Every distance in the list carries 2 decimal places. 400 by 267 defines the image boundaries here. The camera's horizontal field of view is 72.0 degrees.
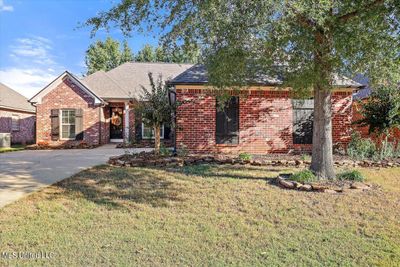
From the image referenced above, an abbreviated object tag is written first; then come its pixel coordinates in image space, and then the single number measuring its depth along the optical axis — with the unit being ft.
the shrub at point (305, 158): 29.88
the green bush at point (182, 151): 31.20
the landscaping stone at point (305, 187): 18.71
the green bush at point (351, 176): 20.67
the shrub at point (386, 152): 31.65
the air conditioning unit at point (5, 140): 55.39
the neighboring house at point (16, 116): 63.16
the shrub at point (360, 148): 31.96
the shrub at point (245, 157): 29.51
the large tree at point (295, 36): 15.30
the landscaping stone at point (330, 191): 18.20
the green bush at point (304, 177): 19.93
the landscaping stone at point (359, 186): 19.03
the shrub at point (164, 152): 31.32
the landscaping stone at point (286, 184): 19.24
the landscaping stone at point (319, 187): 18.45
